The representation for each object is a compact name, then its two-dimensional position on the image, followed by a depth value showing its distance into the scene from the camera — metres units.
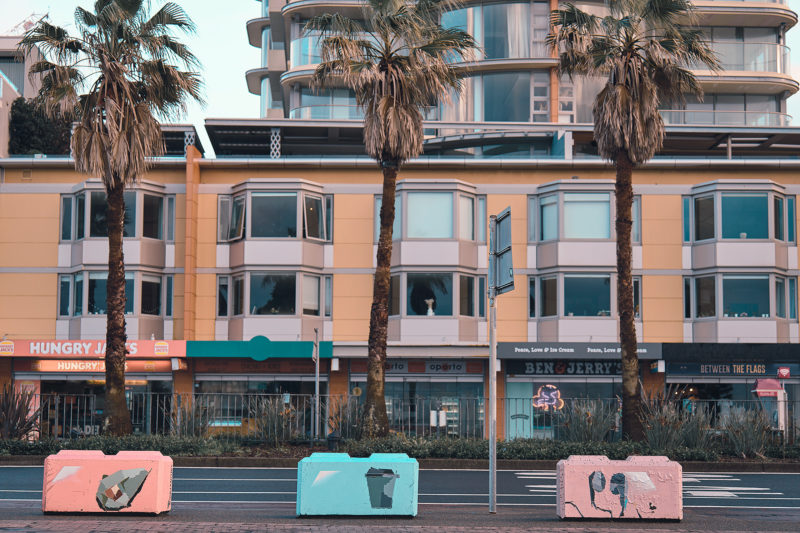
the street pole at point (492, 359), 12.52
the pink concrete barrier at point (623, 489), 12.37
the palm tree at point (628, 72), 24.30
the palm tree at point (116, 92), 23.77
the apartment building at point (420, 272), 32.81
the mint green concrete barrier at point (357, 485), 12.30
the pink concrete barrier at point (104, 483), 12.29
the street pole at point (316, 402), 24.47
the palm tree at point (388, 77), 24.25
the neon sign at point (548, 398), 32.66
